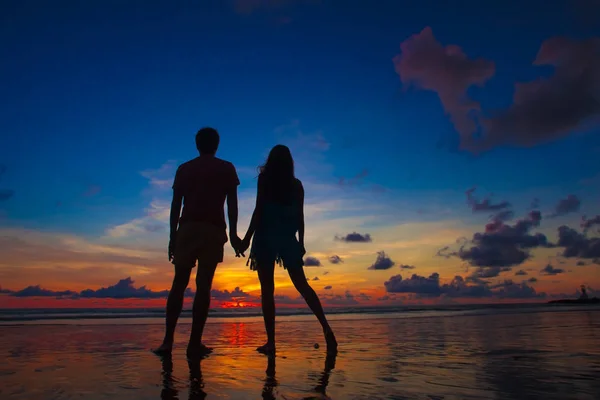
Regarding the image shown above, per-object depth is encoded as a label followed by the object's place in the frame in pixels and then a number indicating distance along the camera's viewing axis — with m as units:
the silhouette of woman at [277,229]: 5.17
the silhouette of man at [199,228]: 4.94
